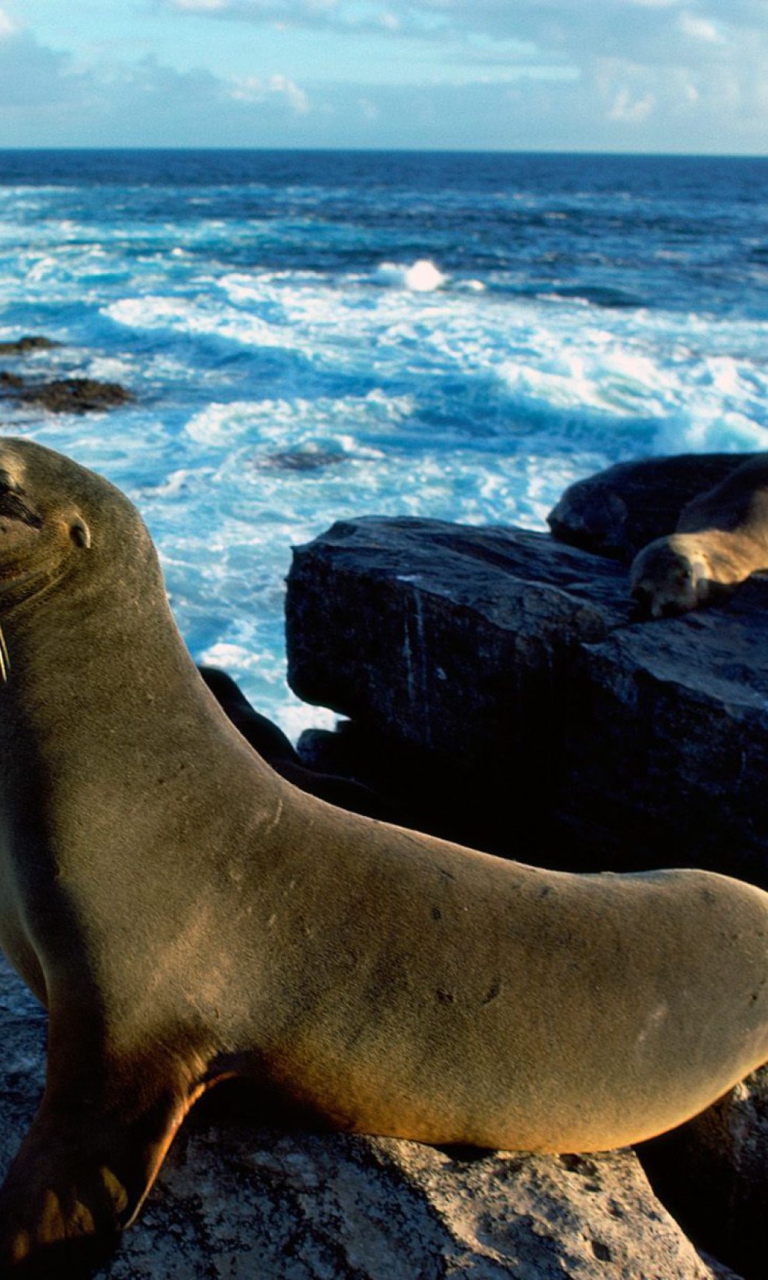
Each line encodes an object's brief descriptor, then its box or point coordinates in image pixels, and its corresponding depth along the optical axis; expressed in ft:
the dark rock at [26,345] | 67.17
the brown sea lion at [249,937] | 9.43
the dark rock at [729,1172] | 11.34
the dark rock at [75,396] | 54.03
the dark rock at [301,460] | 44.06
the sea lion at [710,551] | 18.53
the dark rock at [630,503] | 25.90
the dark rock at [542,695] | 15.02
